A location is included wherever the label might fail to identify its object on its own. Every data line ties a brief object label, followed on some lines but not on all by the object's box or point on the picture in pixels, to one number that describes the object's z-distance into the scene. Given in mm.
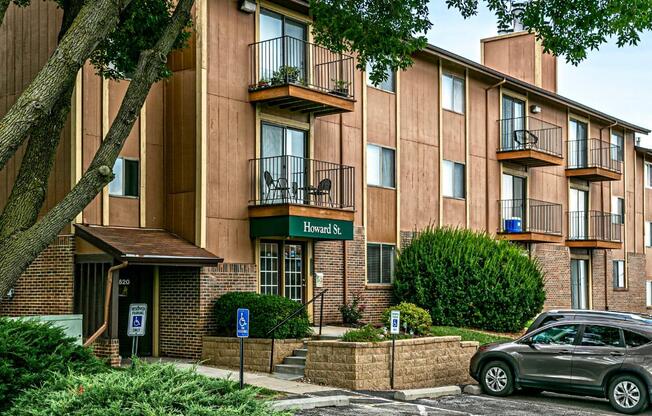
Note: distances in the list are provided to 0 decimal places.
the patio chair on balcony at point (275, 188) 22016
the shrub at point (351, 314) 24375
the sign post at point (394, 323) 17891
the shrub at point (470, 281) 25250
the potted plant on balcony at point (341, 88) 23719
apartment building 19938
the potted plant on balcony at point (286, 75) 22031
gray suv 16328
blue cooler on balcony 31625
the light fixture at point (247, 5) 22109
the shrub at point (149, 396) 7320
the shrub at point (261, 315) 19375
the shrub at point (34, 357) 9586
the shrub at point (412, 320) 20094
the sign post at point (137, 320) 14164
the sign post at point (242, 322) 14227
